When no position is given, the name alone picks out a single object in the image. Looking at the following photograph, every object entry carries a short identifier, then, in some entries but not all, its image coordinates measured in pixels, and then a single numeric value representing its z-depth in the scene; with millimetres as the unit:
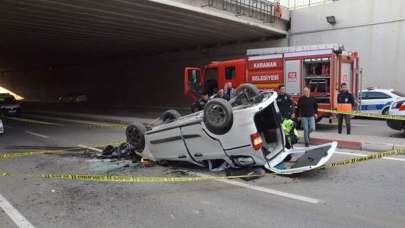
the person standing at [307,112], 10656
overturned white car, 6949
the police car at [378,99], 17844
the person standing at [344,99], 13250
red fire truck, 14320
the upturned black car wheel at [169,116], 8797
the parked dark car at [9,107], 26281
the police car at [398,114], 12266
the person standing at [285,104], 11102
